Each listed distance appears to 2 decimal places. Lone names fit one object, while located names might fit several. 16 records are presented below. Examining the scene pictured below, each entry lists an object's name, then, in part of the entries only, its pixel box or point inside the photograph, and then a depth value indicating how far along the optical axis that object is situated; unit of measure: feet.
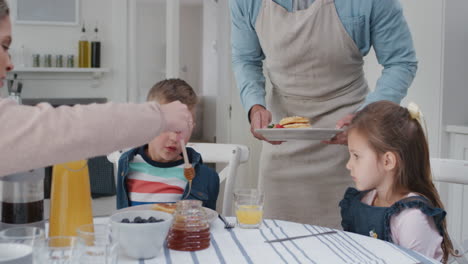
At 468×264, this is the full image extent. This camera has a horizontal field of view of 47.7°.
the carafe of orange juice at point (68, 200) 3.55
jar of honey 3.51
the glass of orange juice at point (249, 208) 4.10
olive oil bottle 12.53
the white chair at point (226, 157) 5.94
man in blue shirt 5.65
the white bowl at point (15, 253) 2.65
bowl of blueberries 3.24
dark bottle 12.57
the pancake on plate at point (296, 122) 5.36
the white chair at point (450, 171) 5.06
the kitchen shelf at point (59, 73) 12.22
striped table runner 3.34
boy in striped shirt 5.36
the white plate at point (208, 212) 4.07
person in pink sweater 2.34
